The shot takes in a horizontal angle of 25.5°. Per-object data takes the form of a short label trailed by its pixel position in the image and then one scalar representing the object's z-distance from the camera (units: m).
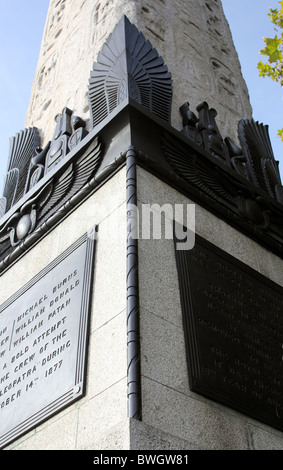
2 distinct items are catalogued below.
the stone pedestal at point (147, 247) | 3.91
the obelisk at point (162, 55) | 7.73
